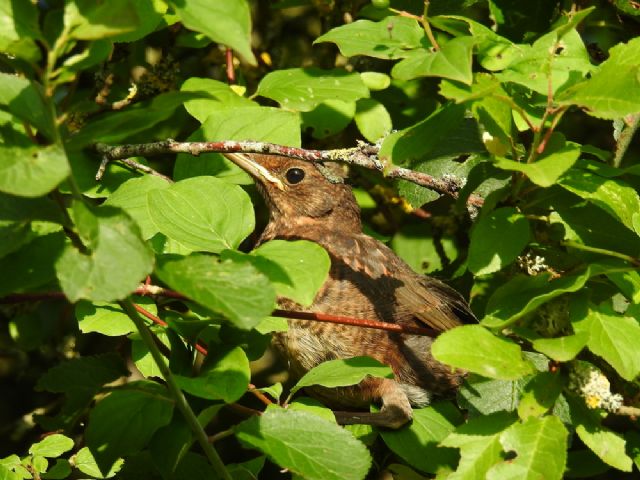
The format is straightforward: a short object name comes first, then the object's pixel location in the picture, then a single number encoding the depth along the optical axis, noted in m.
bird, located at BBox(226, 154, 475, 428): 6.63
